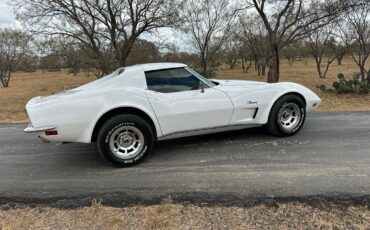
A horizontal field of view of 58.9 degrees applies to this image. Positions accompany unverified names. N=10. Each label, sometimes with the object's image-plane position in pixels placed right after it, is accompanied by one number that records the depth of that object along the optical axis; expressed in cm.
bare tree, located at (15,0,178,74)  1273
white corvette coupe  412
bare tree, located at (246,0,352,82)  1385
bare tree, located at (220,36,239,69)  3091
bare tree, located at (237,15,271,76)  2864
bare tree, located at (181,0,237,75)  2183
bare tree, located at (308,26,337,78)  2338
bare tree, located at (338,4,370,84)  1597
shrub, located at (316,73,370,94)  1298
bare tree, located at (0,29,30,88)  2761
